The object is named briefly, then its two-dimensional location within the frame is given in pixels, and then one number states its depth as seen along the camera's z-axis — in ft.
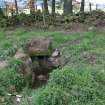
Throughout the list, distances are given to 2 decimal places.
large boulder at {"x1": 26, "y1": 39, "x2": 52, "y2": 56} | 12.98
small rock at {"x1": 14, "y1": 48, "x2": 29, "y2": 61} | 11.82
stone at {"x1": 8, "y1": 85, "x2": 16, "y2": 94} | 10.21
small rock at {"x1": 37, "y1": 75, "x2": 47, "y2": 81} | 11.76
